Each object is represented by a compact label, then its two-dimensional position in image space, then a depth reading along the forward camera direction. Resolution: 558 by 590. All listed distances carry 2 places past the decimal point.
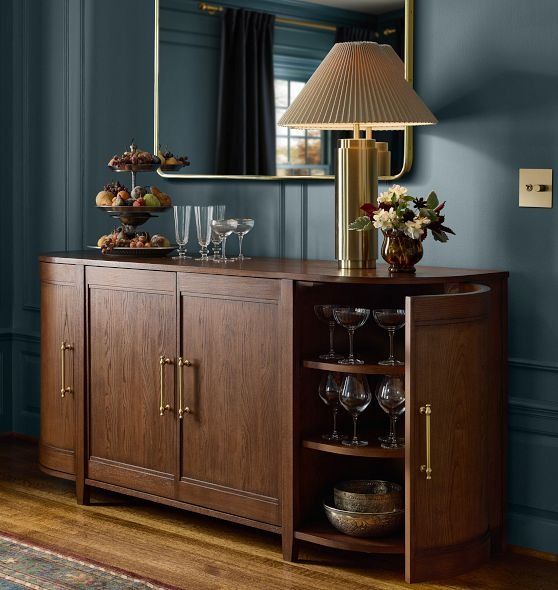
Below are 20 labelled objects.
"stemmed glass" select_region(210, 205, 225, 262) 3.83
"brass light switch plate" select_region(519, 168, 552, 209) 3.23
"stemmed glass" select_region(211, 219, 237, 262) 3.77
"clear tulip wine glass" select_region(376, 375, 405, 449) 3.16
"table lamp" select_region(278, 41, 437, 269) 3.23
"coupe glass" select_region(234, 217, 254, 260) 3.78
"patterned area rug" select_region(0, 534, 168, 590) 3.05
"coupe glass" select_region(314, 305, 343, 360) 3.23
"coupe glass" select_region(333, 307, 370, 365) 3.19
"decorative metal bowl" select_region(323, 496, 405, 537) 3.16
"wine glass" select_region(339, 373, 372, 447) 3.20
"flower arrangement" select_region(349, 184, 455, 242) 3.15
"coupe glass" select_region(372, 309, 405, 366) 3.16
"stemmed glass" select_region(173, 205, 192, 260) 3.90
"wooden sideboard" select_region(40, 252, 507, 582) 3.02
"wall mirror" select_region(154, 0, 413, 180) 3.61
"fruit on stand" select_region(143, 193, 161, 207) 3.95
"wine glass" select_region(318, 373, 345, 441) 3.24
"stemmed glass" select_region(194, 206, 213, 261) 3.88
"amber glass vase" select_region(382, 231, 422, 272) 3.19
